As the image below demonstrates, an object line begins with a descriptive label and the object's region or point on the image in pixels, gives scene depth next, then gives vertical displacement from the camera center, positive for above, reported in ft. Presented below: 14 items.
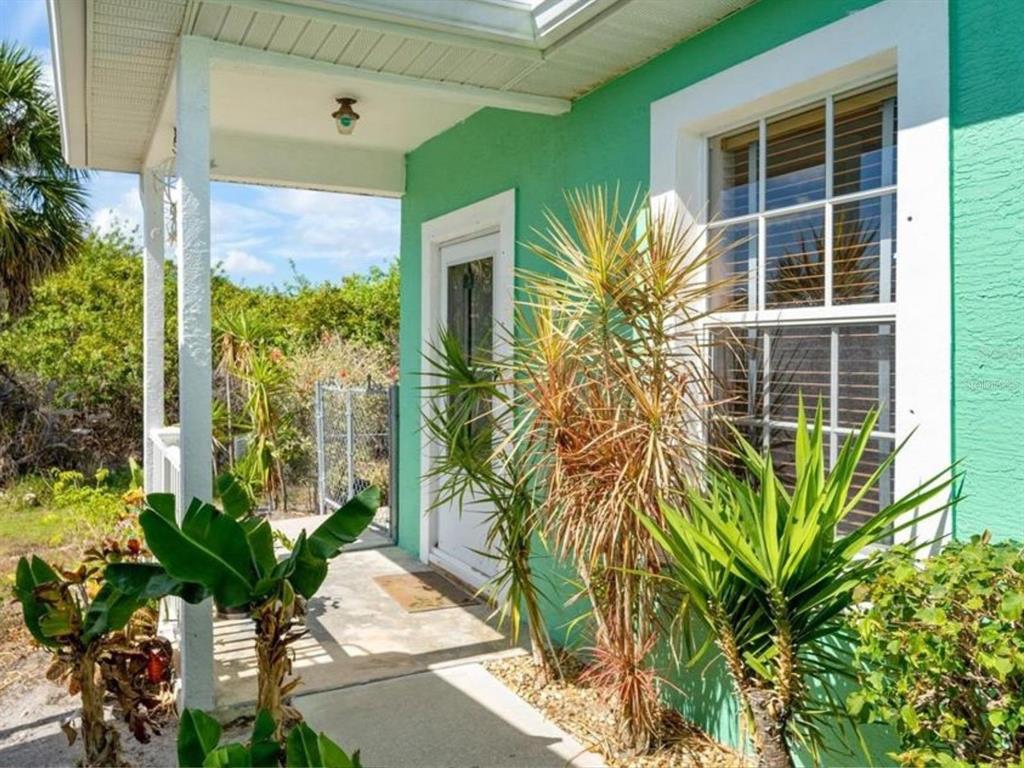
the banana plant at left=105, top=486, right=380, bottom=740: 11.15 -2.87
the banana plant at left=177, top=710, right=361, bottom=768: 8.05 -4.01
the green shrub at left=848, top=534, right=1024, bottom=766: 7.30 -2.69
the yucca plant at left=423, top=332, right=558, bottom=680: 15.26 -2.16
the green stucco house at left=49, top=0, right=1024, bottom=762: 9.73 +3.71
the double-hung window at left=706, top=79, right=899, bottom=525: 11.32 +1.56
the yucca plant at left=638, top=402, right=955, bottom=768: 9.21 -2.41
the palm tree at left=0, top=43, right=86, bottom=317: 31.55 +7.40
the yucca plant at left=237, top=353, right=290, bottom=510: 34.76 -2.33
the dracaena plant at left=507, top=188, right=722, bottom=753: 11.99 -0.80
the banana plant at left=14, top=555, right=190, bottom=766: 12.33 -4.02
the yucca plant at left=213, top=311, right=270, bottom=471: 36.91 +1.07
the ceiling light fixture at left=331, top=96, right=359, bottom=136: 19.65 +6.25
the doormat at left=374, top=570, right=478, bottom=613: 20.65 -6.02
